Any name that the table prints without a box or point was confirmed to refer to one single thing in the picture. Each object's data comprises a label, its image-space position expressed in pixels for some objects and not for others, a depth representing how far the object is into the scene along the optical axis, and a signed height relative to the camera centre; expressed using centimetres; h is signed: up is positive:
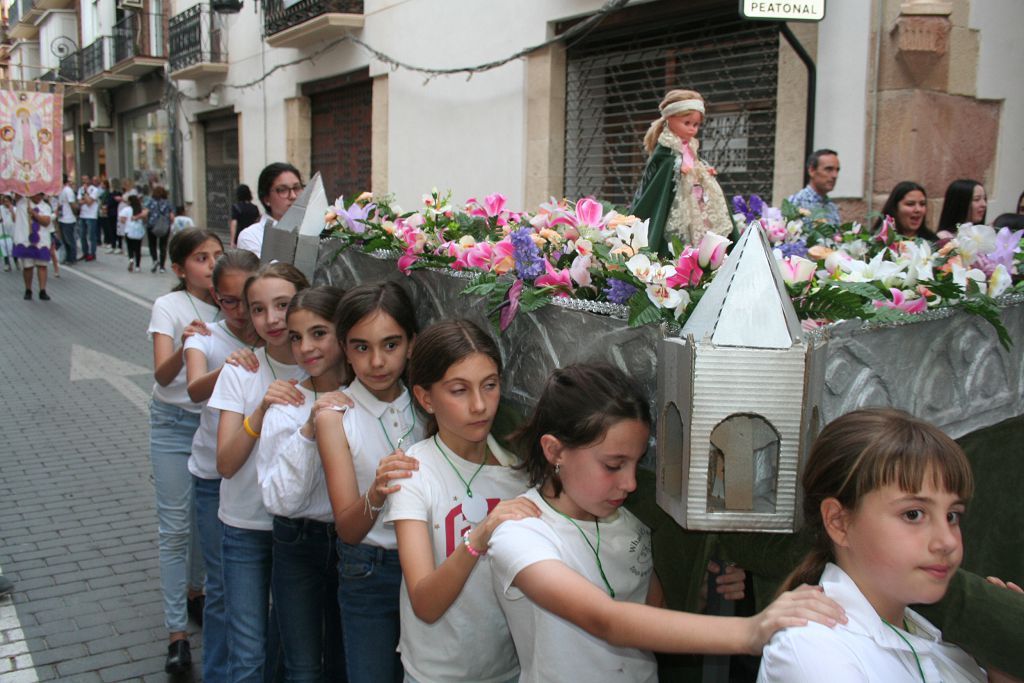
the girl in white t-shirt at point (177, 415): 382 -87
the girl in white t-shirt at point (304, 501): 261 -83
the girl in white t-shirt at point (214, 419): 329 -78
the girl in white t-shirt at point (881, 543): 140 -51
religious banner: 1445 +91
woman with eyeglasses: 503 +7
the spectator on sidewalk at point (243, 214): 868 -12
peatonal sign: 502 +102
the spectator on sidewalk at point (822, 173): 624 +21
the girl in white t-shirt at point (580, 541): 172 -65
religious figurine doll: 414 +8
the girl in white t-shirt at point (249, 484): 296 -89
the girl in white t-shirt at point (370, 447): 247 -63
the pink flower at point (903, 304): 181 -18
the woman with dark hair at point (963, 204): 552 +2
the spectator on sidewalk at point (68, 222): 1894 -45
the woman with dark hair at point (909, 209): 564 -2
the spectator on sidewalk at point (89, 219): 2070 -41
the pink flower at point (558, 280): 215 -17
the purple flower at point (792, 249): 249 -12
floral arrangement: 182 -13
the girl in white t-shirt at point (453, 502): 218 -69
